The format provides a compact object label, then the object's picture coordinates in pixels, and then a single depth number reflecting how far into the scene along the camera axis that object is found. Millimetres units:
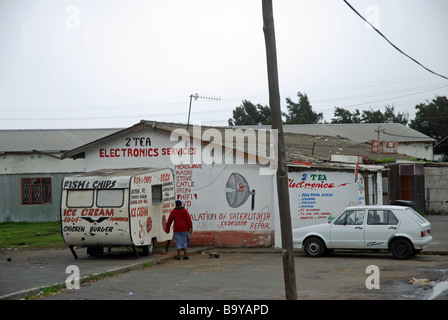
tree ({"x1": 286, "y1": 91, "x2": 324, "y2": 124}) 88062
